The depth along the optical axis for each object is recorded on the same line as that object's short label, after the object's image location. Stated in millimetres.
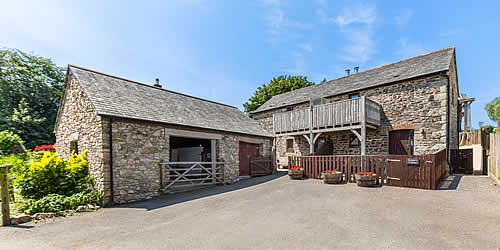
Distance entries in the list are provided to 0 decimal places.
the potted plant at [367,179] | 8625
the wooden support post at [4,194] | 5473
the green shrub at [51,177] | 7180
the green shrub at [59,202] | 6410
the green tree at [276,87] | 29812
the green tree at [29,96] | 19922
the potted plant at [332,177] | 9516
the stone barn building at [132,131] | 7797
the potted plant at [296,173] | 11078
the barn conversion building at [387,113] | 11594
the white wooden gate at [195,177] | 9211
